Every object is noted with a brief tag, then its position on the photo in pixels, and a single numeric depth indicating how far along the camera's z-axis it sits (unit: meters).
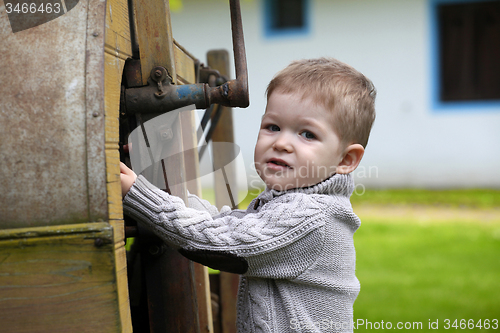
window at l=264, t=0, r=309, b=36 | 9.71
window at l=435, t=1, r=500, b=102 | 9.74
